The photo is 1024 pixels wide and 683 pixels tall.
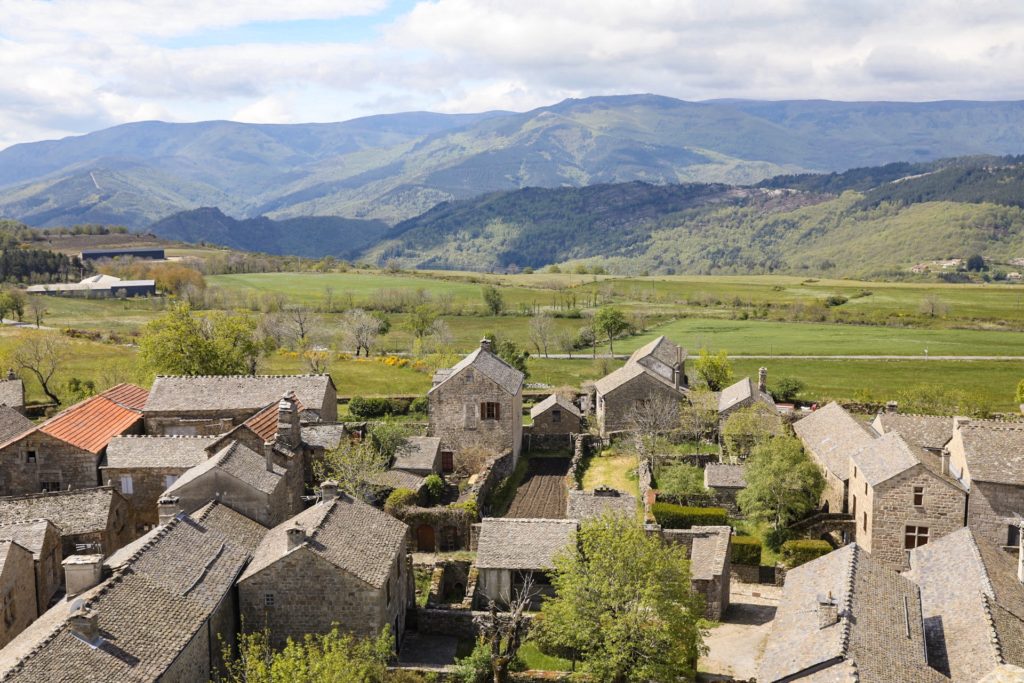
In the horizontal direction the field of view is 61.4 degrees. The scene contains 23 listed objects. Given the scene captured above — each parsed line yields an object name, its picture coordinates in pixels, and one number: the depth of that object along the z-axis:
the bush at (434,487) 56.59
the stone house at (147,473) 47.25
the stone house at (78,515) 41.53
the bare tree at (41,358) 86.00
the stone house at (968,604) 30.89
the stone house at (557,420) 75.94
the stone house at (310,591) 33.31
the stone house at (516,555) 42.09
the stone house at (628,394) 75.38
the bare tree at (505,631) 34.69
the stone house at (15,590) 34.00
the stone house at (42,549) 37.69
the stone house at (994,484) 44.91
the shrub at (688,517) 50.91
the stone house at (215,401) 59.75
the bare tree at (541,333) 137.62
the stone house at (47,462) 50.47
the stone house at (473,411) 65.00
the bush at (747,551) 46.84
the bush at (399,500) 51.31
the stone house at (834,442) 54.44
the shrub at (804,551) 46.91
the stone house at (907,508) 45.47
